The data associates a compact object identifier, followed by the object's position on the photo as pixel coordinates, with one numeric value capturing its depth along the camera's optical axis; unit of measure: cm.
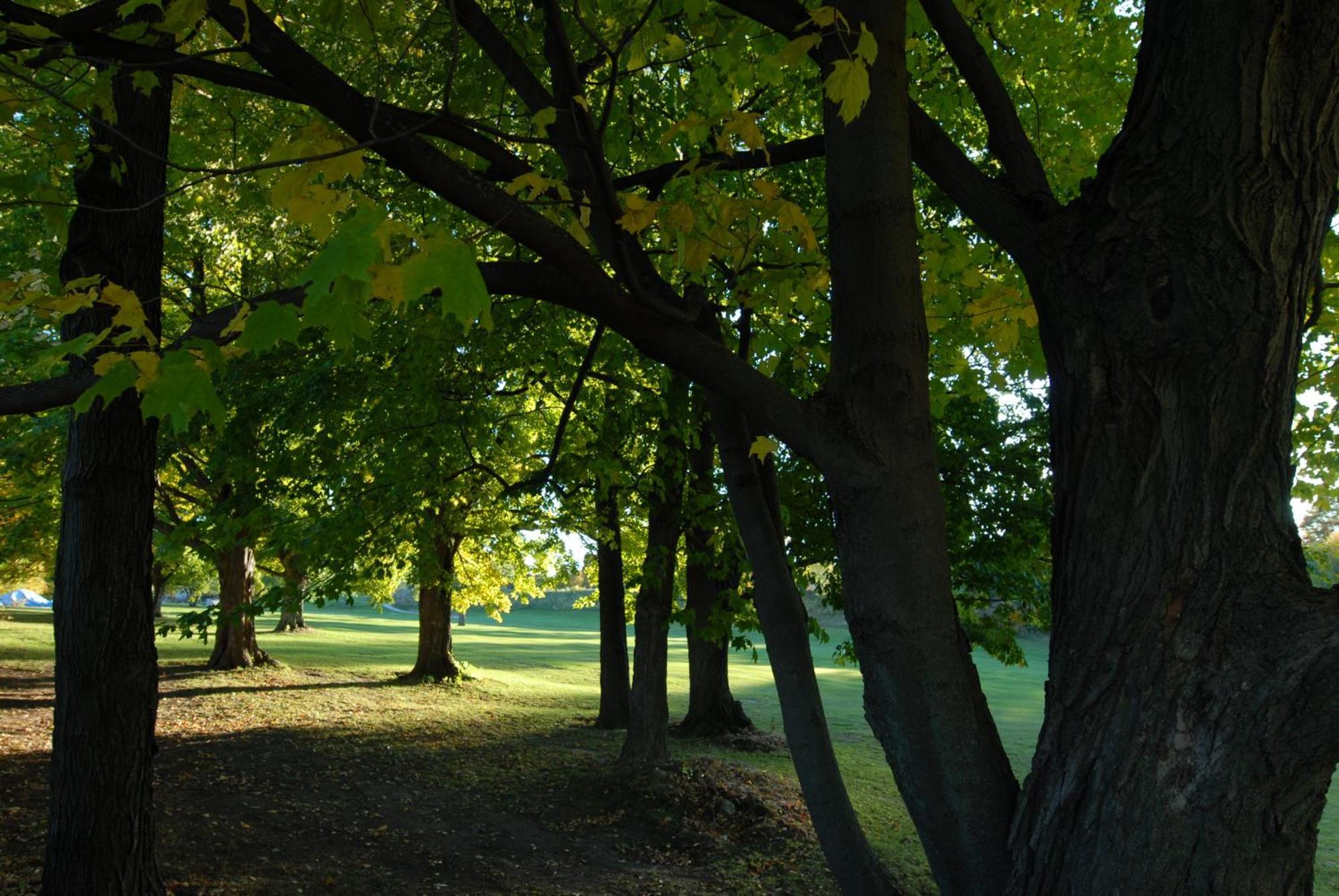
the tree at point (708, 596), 949
